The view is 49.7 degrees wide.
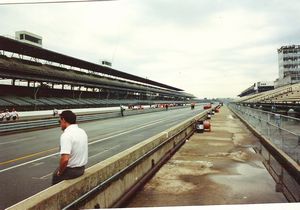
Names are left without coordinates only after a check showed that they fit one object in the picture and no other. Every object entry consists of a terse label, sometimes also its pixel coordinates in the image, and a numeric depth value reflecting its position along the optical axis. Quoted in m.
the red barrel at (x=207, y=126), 25.30
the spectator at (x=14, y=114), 32.88
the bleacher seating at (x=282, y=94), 44.34
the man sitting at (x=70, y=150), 5.29
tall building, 122.94
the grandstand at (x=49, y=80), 38.16
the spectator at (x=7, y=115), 32.12
